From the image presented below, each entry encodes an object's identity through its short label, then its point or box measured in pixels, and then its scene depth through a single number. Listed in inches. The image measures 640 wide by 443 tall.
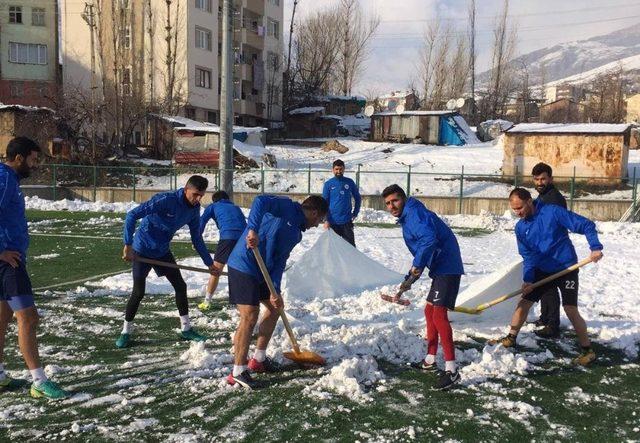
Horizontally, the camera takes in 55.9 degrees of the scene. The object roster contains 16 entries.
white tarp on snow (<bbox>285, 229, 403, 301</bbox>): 309.9
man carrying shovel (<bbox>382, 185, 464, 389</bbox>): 189.0
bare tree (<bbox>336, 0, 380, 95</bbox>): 2161.7
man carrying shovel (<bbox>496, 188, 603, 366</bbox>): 213.6
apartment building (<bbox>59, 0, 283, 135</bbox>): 1413.6
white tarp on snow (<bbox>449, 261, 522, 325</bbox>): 251.6
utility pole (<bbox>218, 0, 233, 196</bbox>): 582.9
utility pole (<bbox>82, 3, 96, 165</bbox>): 1410.6
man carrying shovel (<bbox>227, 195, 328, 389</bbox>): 184.1
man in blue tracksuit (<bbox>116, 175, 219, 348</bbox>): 220.8
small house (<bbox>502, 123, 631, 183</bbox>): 913.5
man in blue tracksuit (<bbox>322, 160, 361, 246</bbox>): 362.9
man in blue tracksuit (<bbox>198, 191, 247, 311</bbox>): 278.8
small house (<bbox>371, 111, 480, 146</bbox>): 1438.2
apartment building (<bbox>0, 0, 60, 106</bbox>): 1542.8
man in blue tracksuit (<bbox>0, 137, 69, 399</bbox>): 171.3
